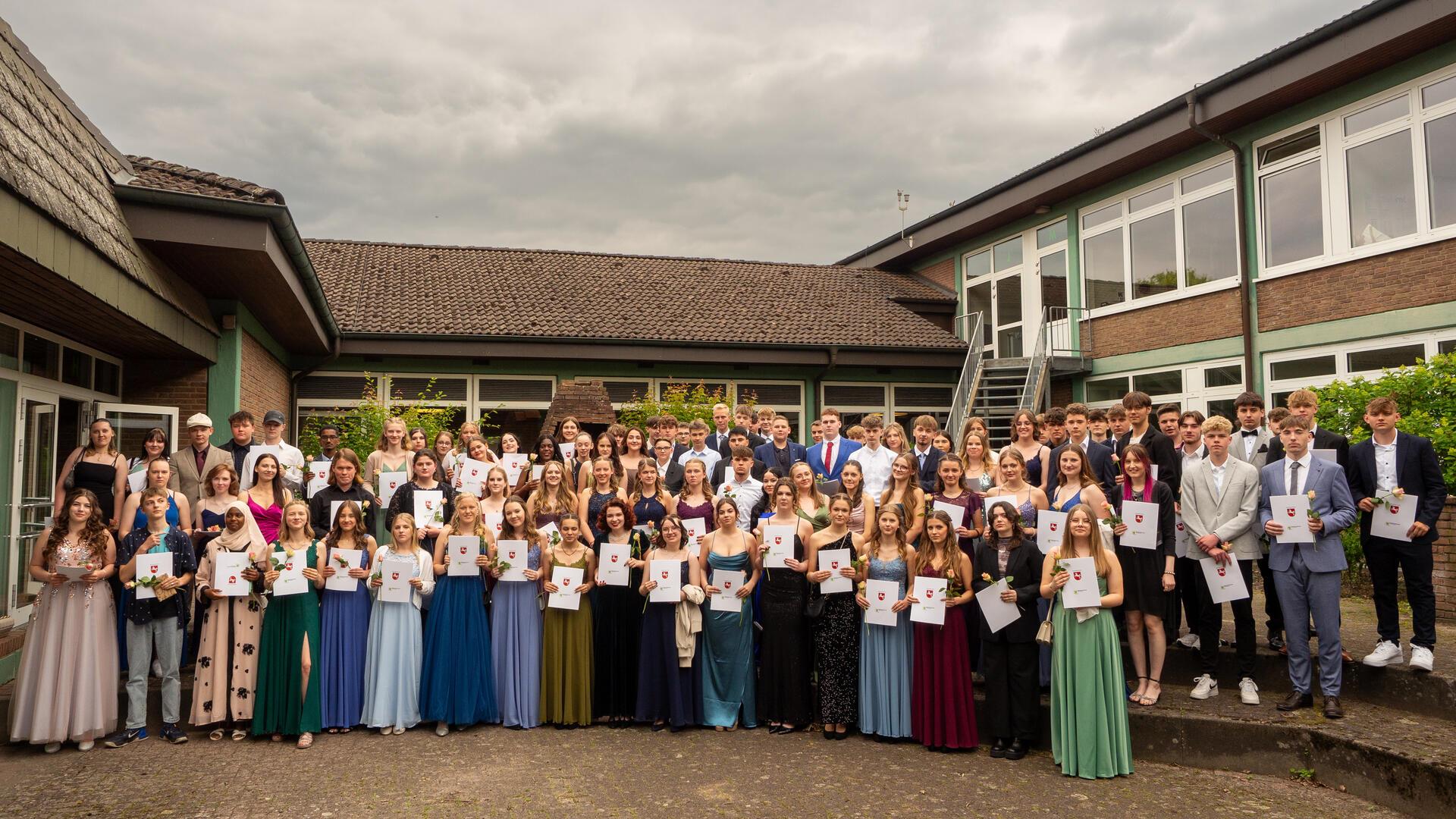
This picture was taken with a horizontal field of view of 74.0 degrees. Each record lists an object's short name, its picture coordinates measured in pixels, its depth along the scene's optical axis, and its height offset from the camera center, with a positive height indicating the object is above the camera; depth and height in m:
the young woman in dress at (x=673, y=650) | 7.15 -1.36
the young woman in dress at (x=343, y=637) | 6.99 -1.23
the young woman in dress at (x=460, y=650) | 7.09 -1.34
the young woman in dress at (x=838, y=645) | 6.97 -1.30
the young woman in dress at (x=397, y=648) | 7.04 -1.32
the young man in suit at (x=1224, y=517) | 6.64 -0.38
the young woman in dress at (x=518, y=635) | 7.21 -1.26
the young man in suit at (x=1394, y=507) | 6.39 -0.31
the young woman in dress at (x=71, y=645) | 6.46 -1.18
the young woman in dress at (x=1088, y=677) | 6.14 -1.37
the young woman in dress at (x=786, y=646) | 7.11 -1.33
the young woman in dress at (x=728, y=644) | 7.24 -1.33
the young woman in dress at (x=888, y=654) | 6.82 -1.34
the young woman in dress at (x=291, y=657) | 6.80 -1.33
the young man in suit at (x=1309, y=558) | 6.31 -0.63
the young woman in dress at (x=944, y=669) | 6.59 -1.41
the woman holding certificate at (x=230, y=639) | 6.84 -1.20
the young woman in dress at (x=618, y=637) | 7.32 -1.30
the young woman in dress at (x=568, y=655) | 7.20 -1.41
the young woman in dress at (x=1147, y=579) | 6.66 -0.79
